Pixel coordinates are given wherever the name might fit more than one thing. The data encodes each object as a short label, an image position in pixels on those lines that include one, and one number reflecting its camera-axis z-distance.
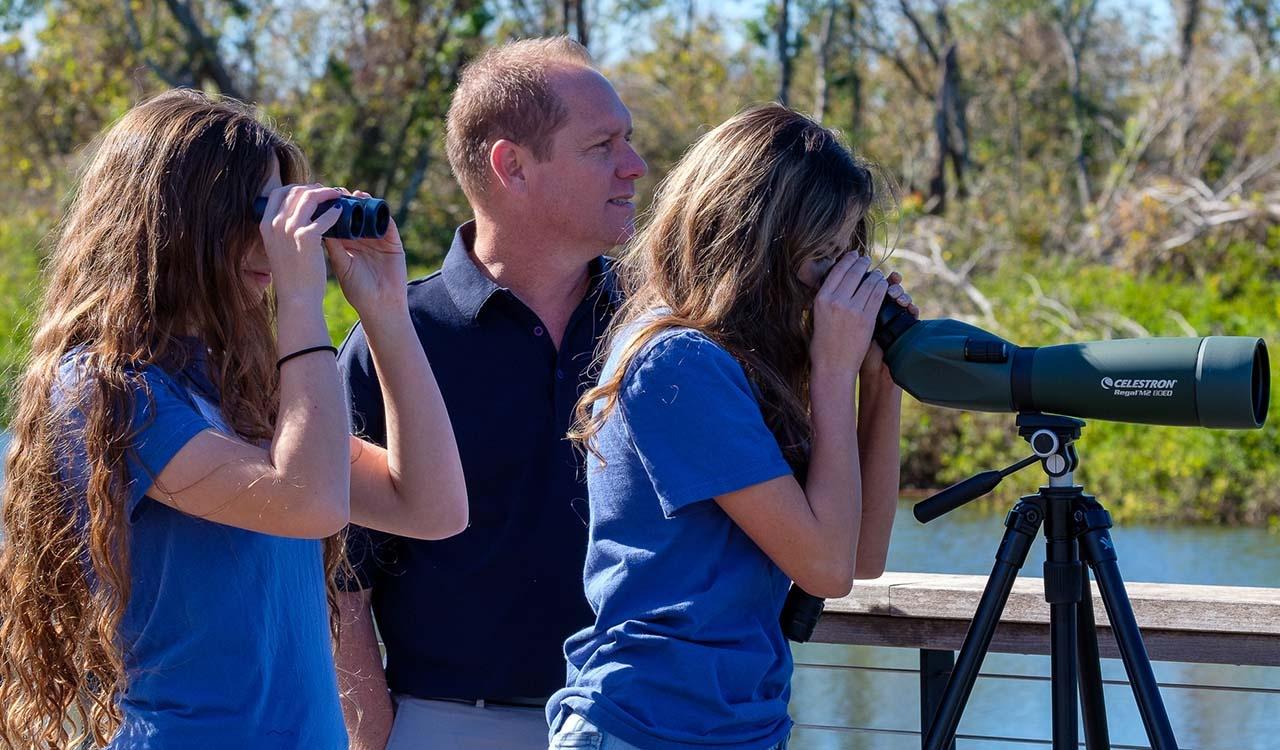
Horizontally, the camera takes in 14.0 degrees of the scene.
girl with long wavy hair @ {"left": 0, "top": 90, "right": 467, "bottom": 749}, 5.40
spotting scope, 5.52
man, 5.94
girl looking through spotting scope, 5.45
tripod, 5.57
